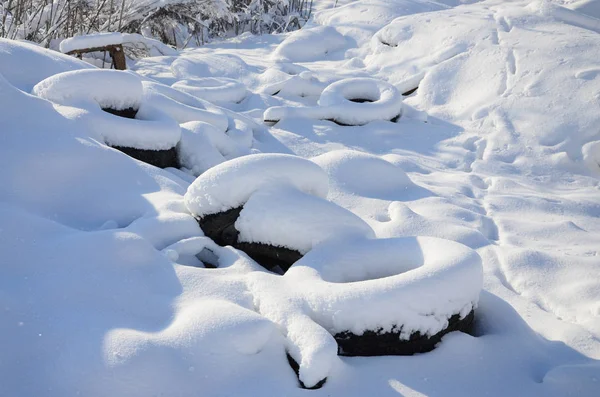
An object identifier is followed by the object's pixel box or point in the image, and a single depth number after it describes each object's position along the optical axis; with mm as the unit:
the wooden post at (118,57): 5797
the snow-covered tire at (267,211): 2426
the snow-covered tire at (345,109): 5102
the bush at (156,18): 6527
